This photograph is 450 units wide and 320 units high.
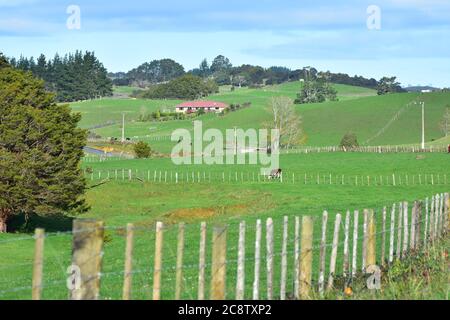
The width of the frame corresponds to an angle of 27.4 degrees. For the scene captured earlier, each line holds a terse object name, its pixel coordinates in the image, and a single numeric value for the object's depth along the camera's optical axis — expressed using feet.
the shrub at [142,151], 367.66
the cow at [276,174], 269.23
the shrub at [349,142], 399.03
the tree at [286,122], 464.24
